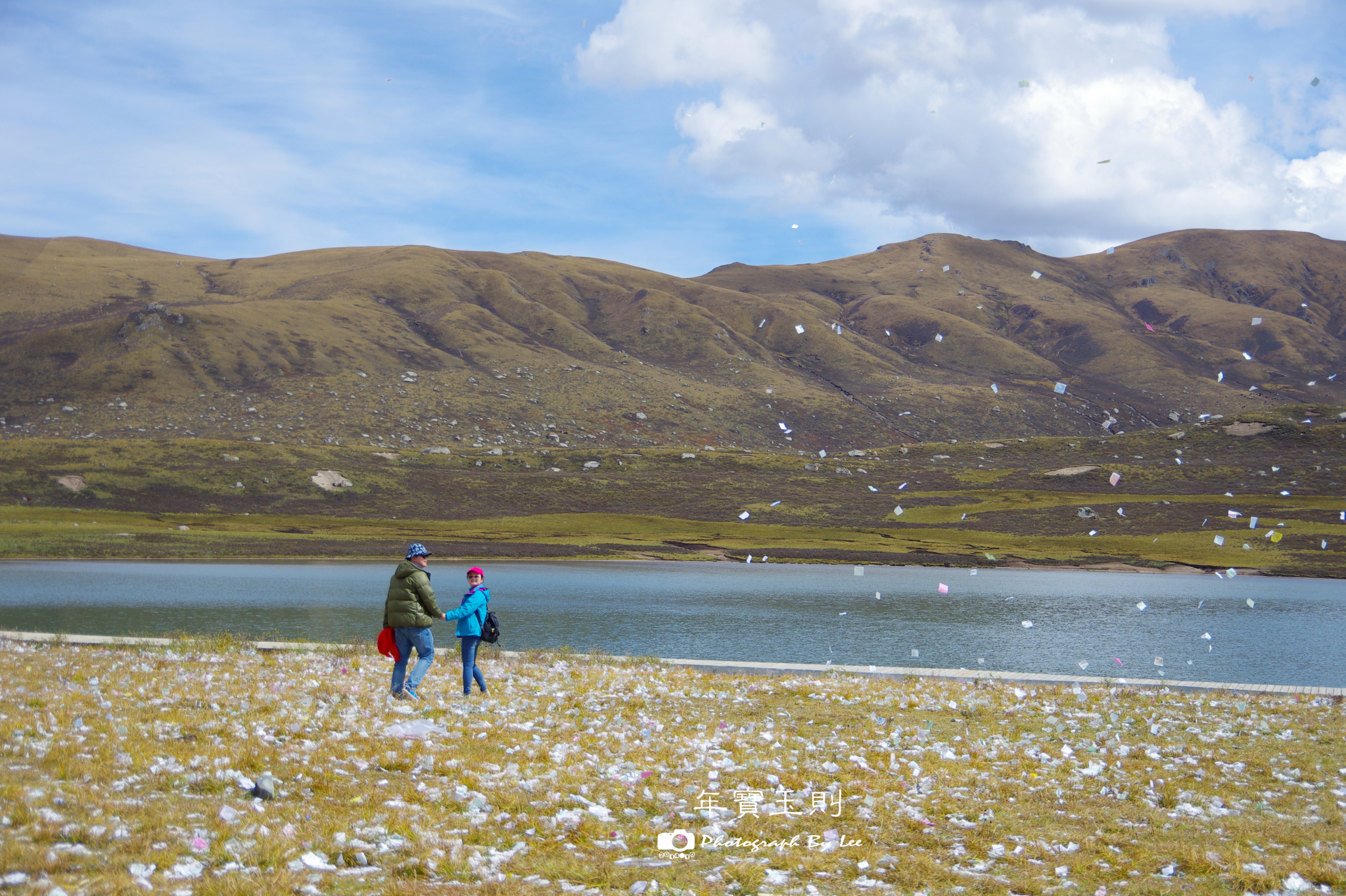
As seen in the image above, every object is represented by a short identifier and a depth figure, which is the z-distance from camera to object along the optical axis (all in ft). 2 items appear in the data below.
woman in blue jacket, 59.88
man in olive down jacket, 57.36
